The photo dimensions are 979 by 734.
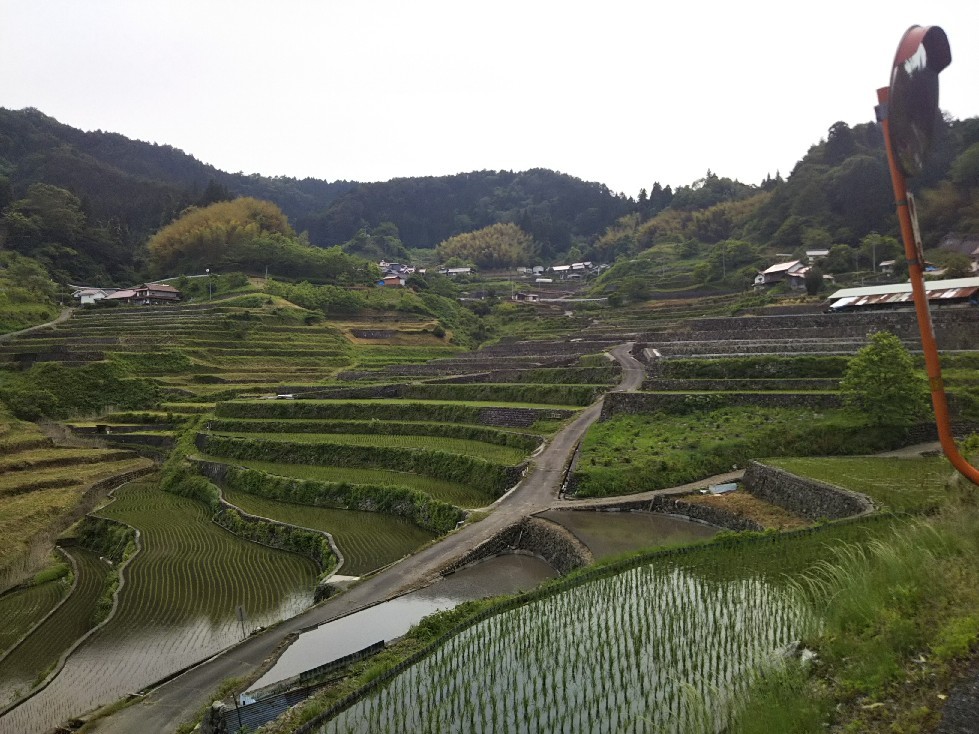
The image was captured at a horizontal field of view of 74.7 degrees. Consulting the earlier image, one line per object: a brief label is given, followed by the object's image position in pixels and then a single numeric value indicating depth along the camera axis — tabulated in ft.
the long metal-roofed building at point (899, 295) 102.78
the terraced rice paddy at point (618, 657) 26.22
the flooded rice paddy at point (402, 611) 37.17
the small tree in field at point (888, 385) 67.62
